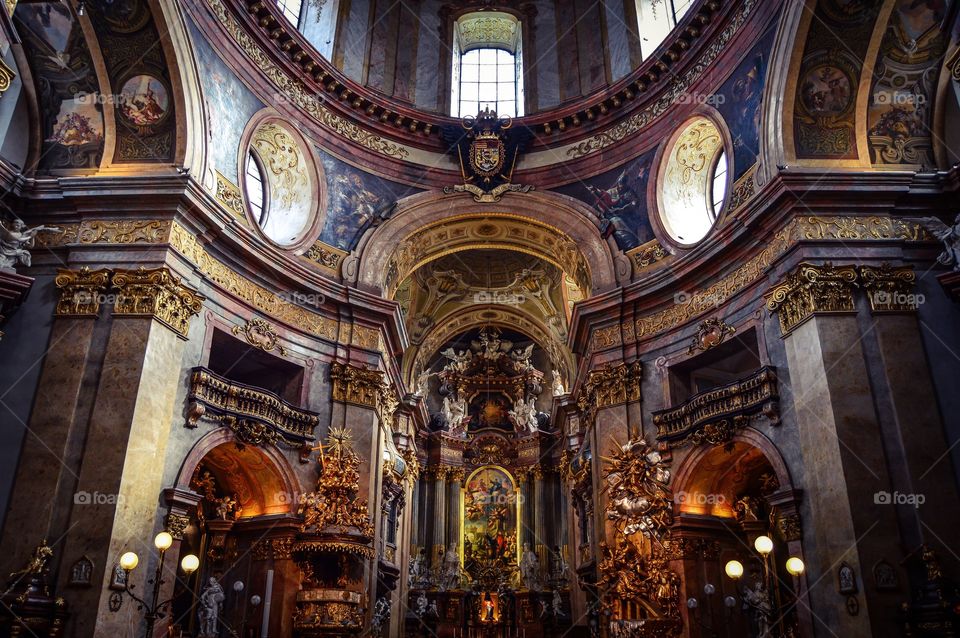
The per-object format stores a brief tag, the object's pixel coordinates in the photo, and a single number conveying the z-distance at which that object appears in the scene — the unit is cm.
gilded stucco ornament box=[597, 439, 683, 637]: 1515
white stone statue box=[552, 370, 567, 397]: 2853
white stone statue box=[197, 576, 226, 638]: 1397
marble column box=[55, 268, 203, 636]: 1171
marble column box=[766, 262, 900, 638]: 1139
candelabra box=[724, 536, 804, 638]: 1112
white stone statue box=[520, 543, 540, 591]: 2819
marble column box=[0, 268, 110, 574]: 1183
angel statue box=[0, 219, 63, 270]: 1289
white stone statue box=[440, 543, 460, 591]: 2823
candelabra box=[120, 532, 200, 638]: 1090
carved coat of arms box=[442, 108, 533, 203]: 2189
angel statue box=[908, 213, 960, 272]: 1262
